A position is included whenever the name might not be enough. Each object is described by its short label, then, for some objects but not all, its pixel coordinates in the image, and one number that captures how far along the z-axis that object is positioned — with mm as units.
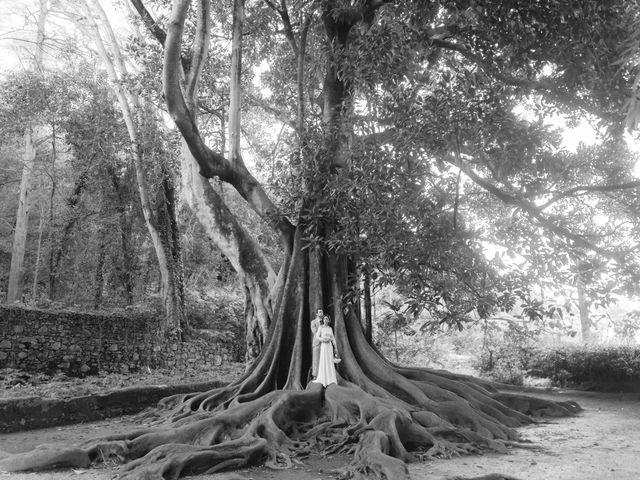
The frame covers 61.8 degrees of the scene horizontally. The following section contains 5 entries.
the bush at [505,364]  14008
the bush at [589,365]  12422
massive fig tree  6223
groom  8102
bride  7852
